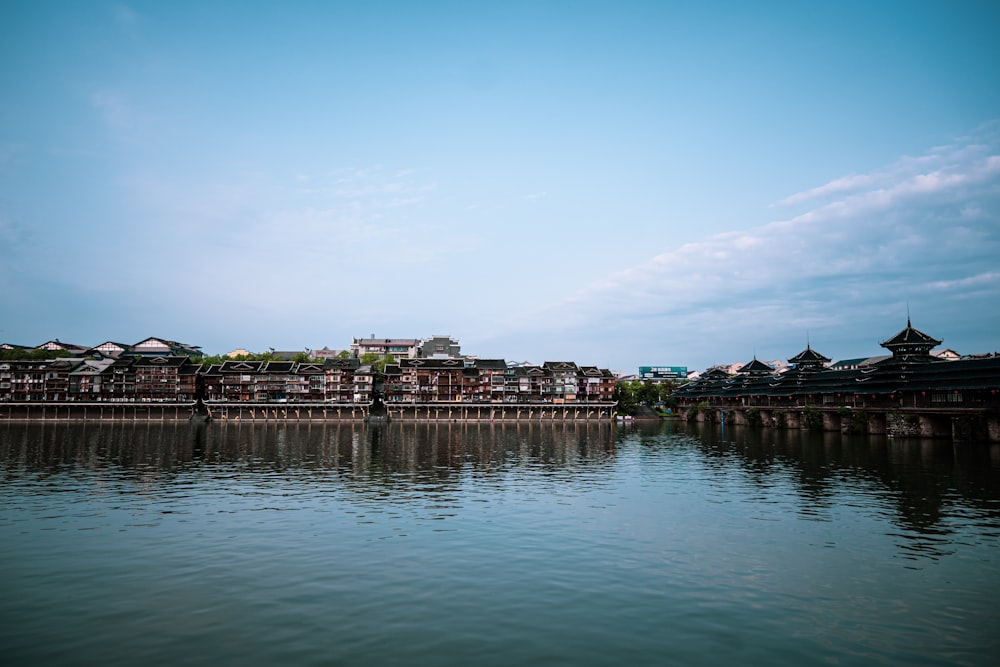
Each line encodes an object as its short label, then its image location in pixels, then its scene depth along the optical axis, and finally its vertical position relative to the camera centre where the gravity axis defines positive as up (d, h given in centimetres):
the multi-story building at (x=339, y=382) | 13912 +77
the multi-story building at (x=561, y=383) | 14650 -8
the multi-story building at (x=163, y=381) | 13450 +144
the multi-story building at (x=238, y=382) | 13600 +96
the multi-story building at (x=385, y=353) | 19375 +1020
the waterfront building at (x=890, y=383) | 6856 -56
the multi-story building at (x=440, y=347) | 18538 +1130
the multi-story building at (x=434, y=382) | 14088 +48
